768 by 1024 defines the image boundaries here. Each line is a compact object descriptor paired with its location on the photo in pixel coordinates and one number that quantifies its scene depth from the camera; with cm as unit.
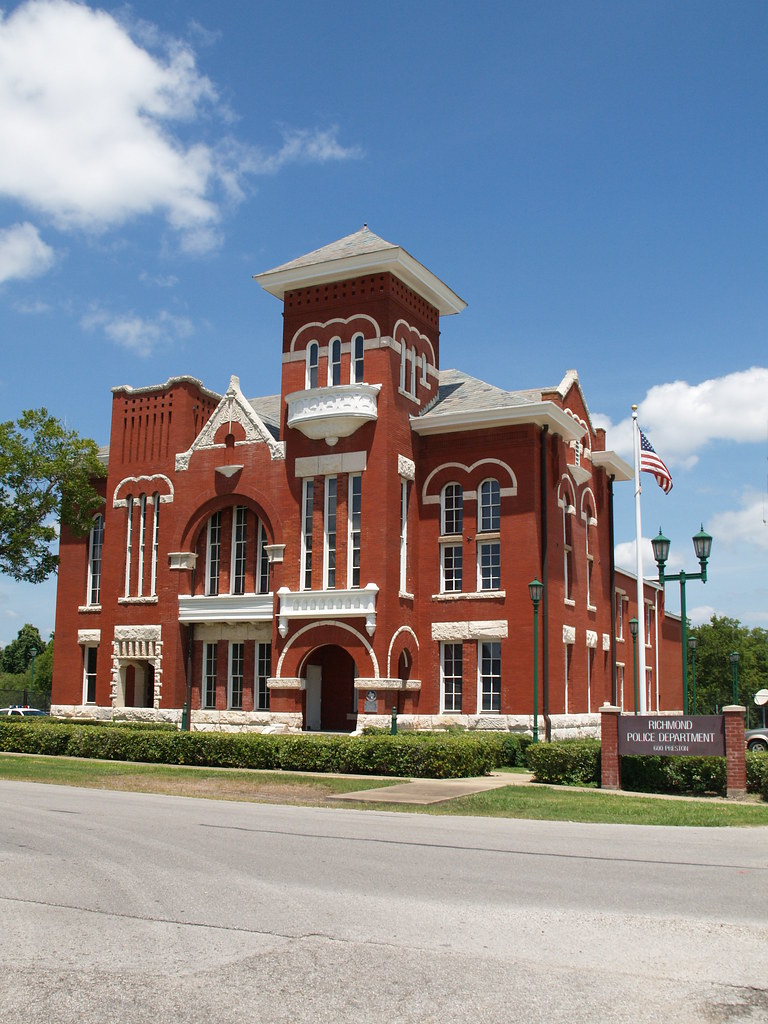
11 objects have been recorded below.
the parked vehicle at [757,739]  3781
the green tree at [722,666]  7719
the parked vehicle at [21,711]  5391
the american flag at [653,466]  3169
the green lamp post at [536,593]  2764
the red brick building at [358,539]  3189
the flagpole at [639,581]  3133
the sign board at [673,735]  1966
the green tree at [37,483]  3506
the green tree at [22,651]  11138
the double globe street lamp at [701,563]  2570
